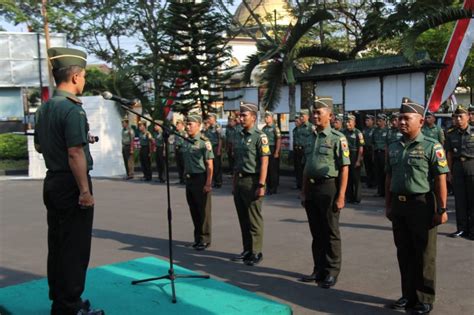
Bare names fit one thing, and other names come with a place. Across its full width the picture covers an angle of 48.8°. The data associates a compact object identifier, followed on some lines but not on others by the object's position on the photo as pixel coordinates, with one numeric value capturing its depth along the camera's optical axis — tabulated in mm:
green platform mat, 4355
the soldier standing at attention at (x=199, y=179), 7152
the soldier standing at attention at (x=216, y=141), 14148
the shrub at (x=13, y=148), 22375
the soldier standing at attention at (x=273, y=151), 12664
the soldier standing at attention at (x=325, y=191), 5348
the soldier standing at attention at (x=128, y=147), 16844
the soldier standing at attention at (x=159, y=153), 16297
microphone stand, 4696
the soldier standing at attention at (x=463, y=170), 7371
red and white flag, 12875
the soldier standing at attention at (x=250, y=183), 6371
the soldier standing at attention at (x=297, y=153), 12750
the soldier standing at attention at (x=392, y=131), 10062
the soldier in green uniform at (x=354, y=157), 10711
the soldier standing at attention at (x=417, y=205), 4418
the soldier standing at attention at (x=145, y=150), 16406
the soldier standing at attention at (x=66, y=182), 3785
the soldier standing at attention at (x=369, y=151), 12891
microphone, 4016
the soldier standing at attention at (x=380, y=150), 11539
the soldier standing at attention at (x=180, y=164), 15203
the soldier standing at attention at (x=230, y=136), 14811
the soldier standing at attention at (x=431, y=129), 10062
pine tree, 20906
